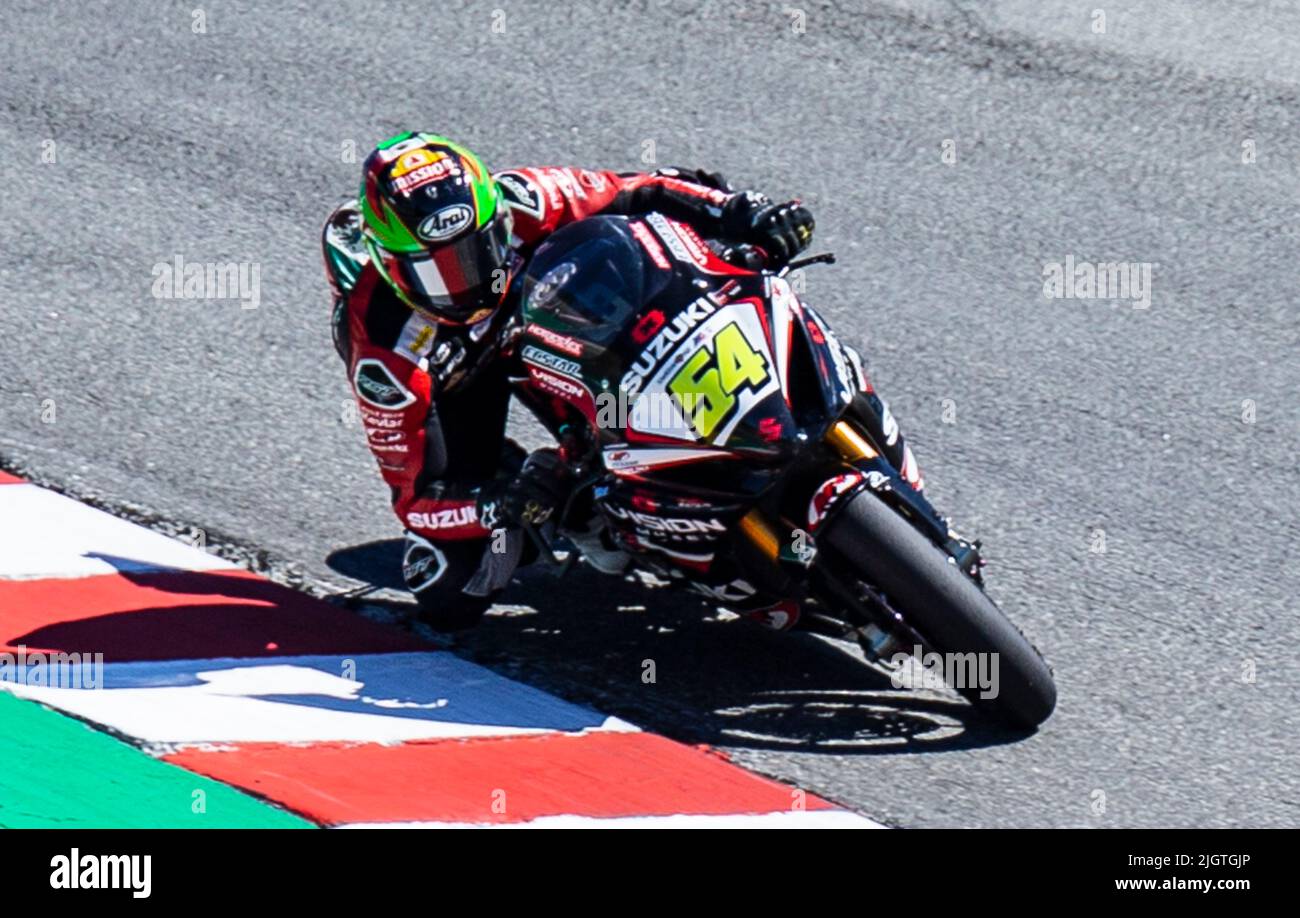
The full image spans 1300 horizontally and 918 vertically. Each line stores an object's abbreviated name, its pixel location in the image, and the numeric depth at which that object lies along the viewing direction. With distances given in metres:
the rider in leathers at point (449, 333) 11.24
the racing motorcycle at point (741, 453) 10.05
